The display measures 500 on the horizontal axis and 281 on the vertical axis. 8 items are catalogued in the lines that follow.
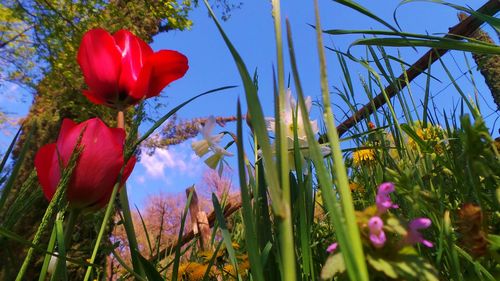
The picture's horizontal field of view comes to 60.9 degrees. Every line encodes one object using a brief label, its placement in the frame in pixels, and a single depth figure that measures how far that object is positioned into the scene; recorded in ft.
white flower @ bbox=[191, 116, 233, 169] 2.42
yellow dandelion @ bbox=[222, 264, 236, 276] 2.88
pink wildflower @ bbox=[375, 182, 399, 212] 0.63
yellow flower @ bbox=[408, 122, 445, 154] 2.57
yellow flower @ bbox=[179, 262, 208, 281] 2.66
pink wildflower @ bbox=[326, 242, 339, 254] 0.65
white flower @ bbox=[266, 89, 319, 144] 2.15
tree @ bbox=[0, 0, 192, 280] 14.84
